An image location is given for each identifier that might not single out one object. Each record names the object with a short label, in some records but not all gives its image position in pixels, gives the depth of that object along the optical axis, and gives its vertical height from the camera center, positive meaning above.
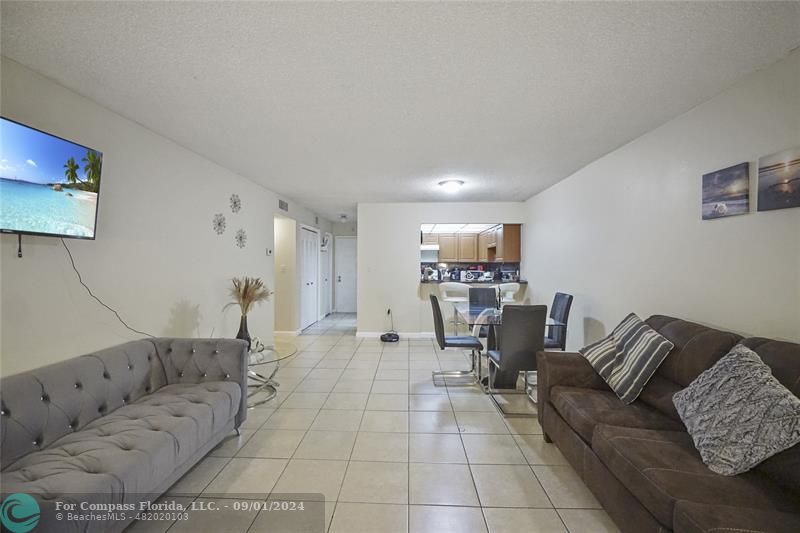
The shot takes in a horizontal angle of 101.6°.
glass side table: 2.87 -1.29
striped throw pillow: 2.06 -0.62
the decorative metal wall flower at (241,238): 4.05 +0.33
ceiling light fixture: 4.32 +1.09
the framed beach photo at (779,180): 1.69 +0.46
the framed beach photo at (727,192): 1.94 +0.46
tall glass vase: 3.02 -0.63
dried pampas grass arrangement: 3.23 -0.29
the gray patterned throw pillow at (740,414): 1.30 -0.65
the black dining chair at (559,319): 3.58 -0.64
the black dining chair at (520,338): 2.91 -0.65
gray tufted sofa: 1.36 -0.86
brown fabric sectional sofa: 1.19 -0.87
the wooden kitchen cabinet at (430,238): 6.82 +0.57
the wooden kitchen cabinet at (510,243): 5.90 +0.40
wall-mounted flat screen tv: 1.62 +0.45
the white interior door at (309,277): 6.48 -0.25
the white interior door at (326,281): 7.88 -0.39
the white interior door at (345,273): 8.67 -0.22
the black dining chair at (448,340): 3.55 -0.85
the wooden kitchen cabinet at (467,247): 6.59 +0.37
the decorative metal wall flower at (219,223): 3.59 +0.46
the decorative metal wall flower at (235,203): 3.93 +0.75
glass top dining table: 3.32 -0.55
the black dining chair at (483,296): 4.74 -0.45
